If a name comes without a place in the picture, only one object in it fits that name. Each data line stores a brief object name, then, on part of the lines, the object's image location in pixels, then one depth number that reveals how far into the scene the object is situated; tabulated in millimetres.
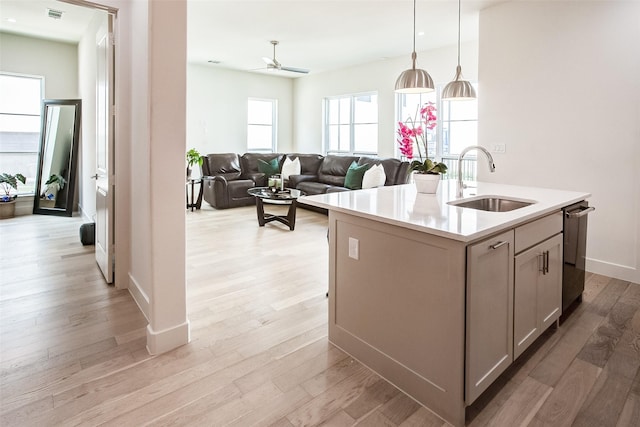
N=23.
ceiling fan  6066
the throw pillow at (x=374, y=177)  6352
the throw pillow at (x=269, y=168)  7891
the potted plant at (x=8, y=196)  5948
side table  7048
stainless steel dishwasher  2533
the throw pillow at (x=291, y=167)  7906
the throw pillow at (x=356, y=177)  6656
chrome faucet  2602
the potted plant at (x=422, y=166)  2463
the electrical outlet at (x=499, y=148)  4325
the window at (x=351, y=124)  7855
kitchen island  1692
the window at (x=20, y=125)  6133
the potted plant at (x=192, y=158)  7215
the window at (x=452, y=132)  6258
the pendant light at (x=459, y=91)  3398
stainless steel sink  2505
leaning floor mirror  6238
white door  3158
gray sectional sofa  6734
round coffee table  5516
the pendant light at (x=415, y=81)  2846
